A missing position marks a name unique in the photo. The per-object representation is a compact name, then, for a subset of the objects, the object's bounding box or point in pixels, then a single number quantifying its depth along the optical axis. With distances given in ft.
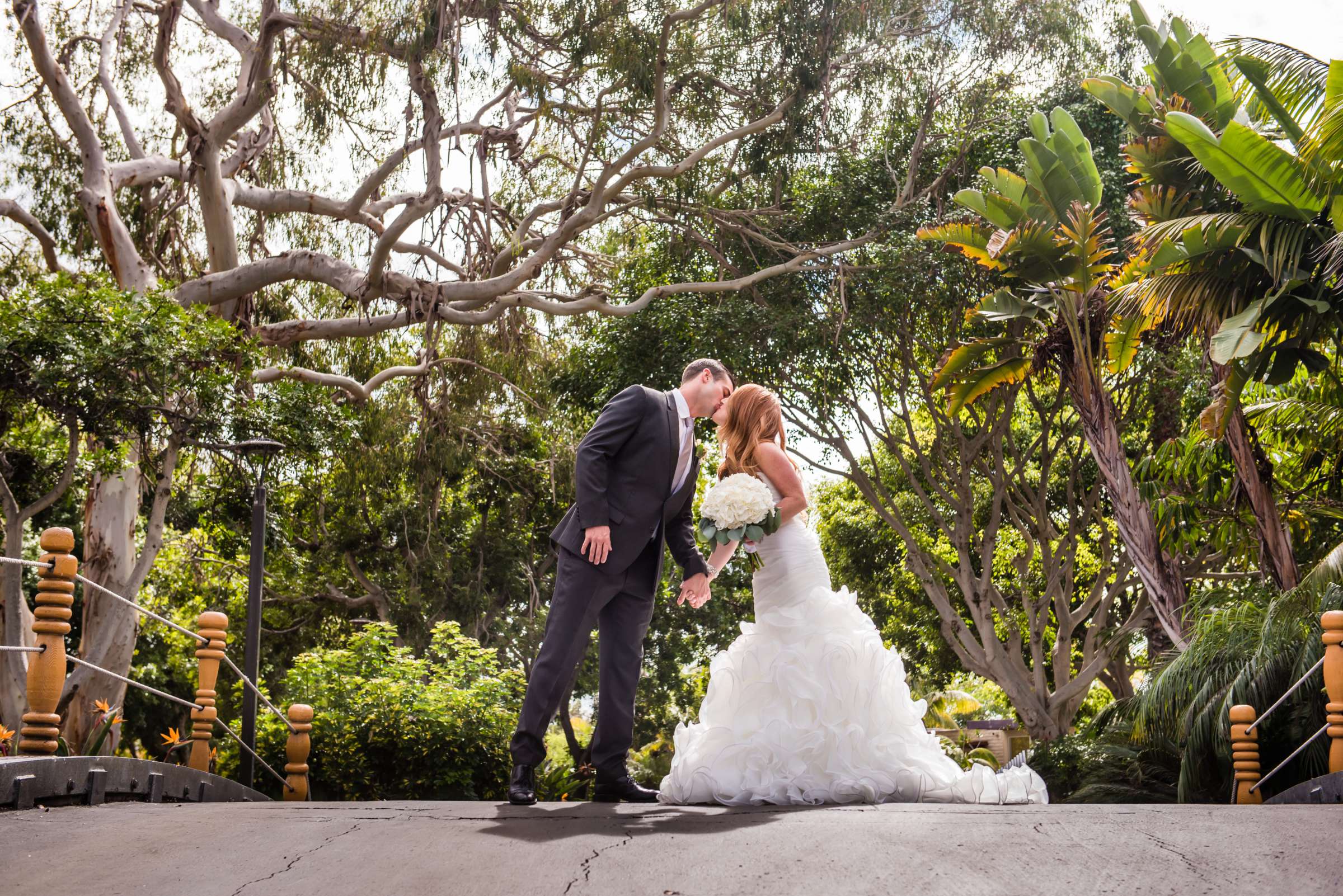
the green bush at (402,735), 36.14
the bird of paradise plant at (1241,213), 32.12
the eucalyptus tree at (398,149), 43.57
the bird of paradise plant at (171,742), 28.73
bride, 17.63
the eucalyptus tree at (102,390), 33.40
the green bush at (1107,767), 35.83
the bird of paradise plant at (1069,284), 41.78
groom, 17.08
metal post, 28.76
